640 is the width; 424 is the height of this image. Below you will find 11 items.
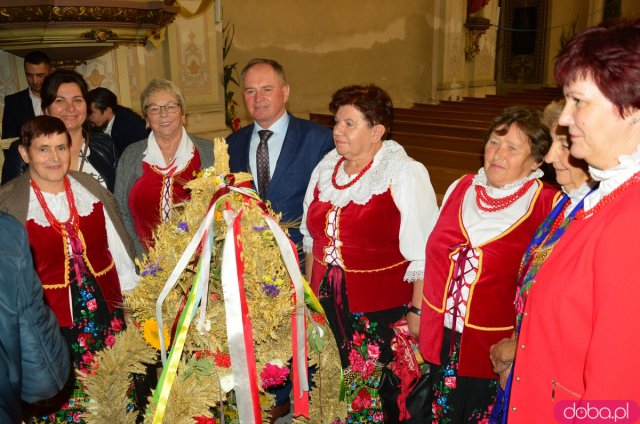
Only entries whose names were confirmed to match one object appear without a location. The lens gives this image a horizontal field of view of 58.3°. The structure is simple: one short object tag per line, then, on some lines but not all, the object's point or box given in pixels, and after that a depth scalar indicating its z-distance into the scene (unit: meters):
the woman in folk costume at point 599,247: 1.24
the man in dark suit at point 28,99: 4.27
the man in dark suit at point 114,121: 4.27
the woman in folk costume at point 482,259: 2.18
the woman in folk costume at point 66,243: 2.45
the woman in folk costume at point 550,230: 1.74
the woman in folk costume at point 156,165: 3.02
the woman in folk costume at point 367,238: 2.44
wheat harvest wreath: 1.64
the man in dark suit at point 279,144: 3.04
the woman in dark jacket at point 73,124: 2.95
